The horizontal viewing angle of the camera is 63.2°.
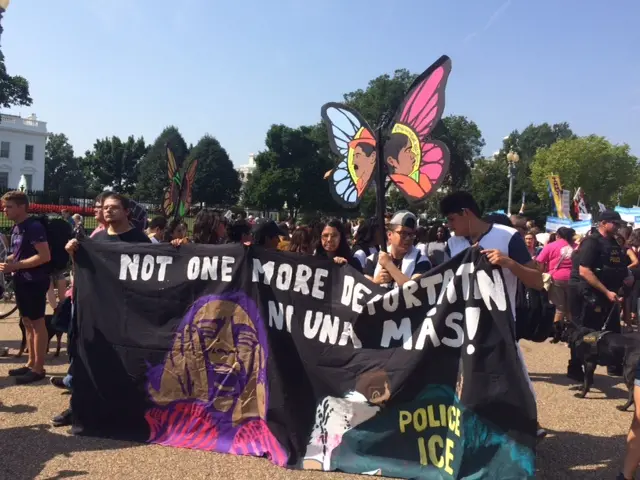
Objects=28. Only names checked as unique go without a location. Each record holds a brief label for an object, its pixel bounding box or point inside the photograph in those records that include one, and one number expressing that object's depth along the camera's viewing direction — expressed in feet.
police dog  16.64
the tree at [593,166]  167.22
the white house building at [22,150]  222.07
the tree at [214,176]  185.16
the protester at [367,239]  23.76
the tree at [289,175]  168.86
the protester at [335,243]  15.48
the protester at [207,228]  19.21
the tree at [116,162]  213.46
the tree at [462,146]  187.01
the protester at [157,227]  24.22
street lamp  72.40
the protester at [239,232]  20.27
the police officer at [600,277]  19.90
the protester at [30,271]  16.88
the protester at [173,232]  25.68
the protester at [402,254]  12.72
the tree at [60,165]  262.47
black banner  10.82
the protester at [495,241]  10.85
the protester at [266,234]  17.03
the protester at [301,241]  18.38
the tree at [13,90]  156.01
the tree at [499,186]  165.48
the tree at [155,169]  190.70
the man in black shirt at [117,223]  15.02
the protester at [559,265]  26.71
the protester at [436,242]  20.33
